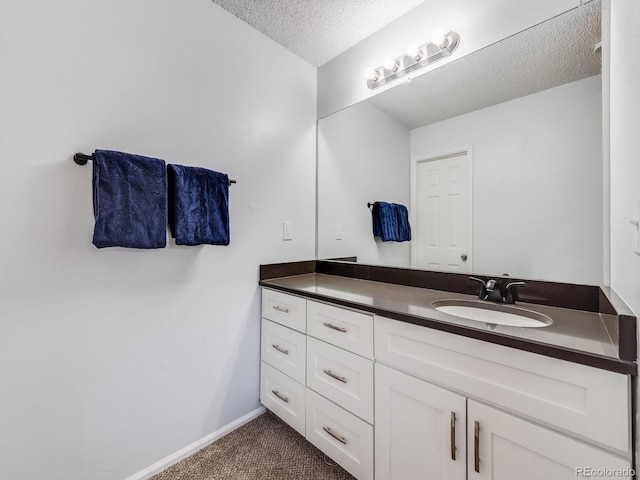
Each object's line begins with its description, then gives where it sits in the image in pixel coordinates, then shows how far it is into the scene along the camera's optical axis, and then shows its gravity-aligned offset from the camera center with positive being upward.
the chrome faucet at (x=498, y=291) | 1.20 -0.22
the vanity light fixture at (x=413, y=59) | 1.45 +1.01
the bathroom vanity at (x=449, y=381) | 0.70 -0.46
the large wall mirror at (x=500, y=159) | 1.12 +0.40
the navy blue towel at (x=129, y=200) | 1.10 +0.16
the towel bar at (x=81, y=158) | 1.11 +0.31
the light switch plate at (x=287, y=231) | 1.90 +0.06
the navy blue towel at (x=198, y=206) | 1.33 +0.16
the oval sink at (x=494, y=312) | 1.08 -0.30
